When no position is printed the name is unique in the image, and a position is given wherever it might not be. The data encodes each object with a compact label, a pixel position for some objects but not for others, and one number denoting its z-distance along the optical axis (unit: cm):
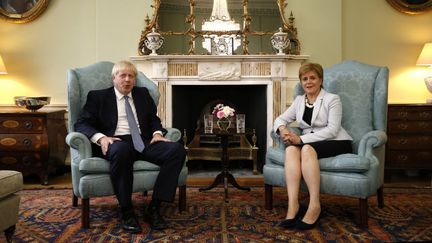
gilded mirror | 424
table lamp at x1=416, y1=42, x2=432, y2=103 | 412
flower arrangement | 330
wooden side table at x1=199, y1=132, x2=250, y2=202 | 332
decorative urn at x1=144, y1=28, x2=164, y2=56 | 411
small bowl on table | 389
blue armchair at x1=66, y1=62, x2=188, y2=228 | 251
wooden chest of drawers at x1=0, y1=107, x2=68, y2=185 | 382
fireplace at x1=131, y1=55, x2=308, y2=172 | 417
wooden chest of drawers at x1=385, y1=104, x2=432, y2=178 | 396
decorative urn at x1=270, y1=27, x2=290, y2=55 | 412
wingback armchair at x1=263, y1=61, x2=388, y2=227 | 255
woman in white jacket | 254
